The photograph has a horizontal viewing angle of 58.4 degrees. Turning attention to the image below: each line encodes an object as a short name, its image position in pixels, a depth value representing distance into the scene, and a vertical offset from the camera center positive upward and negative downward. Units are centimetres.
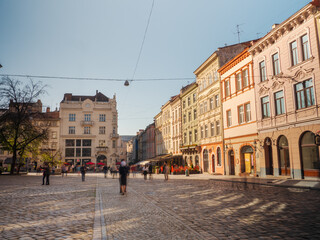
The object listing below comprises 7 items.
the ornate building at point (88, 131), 7606 +845
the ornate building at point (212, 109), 3538 +666
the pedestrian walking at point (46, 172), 2220 -70
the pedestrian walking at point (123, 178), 1509 -87
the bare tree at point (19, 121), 3541 +537
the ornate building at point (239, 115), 2834 +465
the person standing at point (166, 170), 2724 -91
